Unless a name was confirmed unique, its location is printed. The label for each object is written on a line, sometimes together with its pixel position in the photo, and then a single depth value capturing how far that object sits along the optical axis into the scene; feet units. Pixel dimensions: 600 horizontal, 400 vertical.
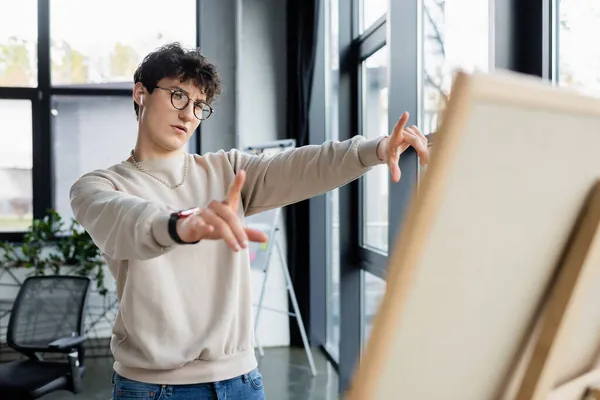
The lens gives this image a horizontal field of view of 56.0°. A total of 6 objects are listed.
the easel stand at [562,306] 2.19
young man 3.95
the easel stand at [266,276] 13.67
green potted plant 14.75
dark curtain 14.58
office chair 9.58
